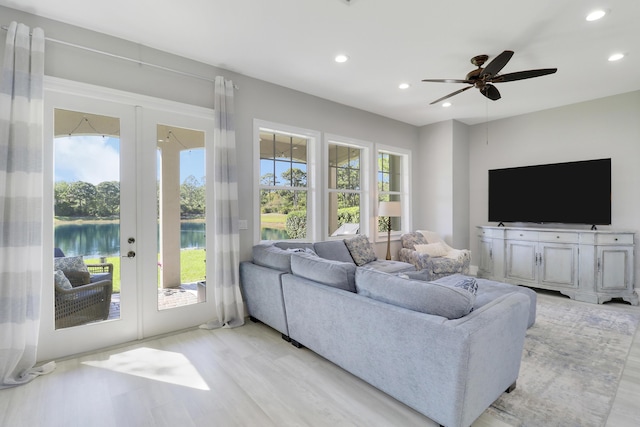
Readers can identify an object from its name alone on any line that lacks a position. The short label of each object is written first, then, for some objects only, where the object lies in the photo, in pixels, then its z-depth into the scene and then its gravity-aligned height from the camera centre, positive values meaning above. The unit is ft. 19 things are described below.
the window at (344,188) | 16.02 +1.25
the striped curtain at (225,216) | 10.93 -0.16
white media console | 13.69 -2.49
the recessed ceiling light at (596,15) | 8.22 +5.39
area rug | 6.33 -4.25
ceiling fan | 9.00 +4.42
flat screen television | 14.61 +0.90
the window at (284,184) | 13.38 +1.27
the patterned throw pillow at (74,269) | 8.70 -1.65
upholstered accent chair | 15.49 -2.40
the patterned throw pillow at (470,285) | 7.20 -1.81
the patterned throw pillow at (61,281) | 8.64 -1.97
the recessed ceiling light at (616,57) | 10.63 +5.46
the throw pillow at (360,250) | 14.39 -1.86
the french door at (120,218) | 8.68 -0.18
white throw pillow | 16.56 -2.15
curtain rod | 8.49 +4.84
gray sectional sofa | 5.36 -2.56
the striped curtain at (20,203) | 7.54 +0.24
